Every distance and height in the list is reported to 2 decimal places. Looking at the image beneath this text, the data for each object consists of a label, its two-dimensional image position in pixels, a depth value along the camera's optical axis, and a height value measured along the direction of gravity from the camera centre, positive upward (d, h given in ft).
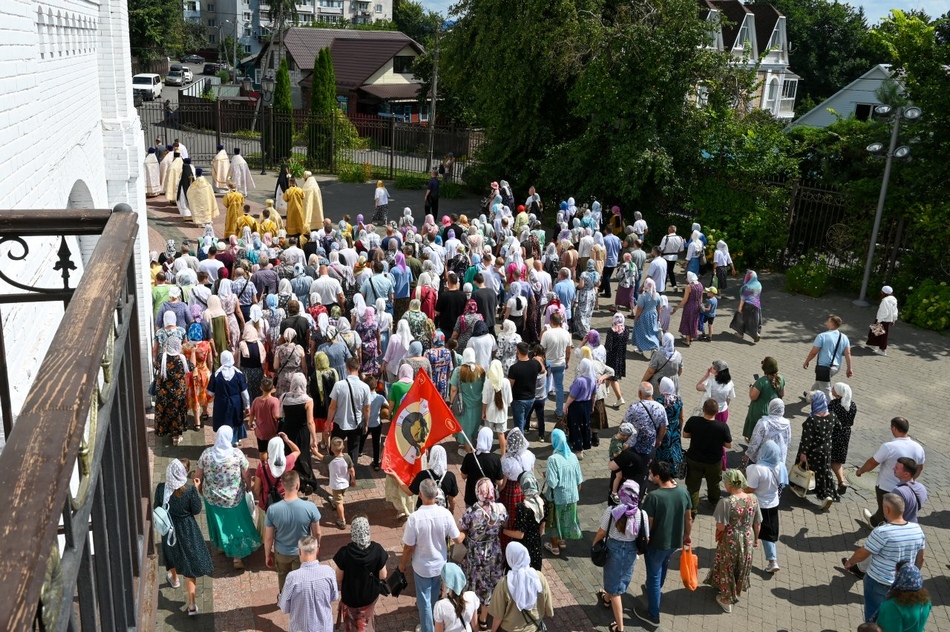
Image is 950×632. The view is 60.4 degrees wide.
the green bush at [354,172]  97.04 -10.01
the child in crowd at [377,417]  31.73 -12.72
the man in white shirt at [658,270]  50.26 -9.79
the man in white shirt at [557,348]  36.60 -10.82
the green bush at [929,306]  56.24 -12.30
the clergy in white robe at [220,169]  81.71 -9.05
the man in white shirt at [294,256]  44.09 -9.10
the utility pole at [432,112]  100.83 -2.73
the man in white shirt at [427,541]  22.61 -12.09
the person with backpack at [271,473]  25.36 -11.98
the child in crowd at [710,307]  49.83 -11.66
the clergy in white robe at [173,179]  75.77 -9.45
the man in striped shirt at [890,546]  22.90 -11.59
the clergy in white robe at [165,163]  76.48 -8.25
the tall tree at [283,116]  97.86 -4.07
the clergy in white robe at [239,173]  79.46 -9.02
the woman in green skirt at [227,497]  24.89 -12.62
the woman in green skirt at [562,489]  26.30 -12.28
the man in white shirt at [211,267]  42.06 -9.52
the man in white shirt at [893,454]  28.04 -11.05
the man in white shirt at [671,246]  56.03 -9.27
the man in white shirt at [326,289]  40.70 -9.90
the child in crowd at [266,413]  29.40 -11.61
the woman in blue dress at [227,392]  31.12 -11.70
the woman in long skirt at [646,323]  45.01 -11.91
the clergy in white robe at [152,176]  77.15 -9.55
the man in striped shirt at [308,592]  20.24 -12.24
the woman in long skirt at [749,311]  49.16 -11.88
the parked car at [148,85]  155.26 -2.57
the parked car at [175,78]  197.36 -1.02
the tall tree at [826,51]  202.08 +15.88
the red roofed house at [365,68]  164.76 +3.58
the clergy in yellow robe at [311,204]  67.51 -9.80
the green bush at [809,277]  62.44 -12.07
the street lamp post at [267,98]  96.94 -2.23
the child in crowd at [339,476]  27.55 -13.08
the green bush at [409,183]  96.12 -10.65
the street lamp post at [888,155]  52.90 -2.11
